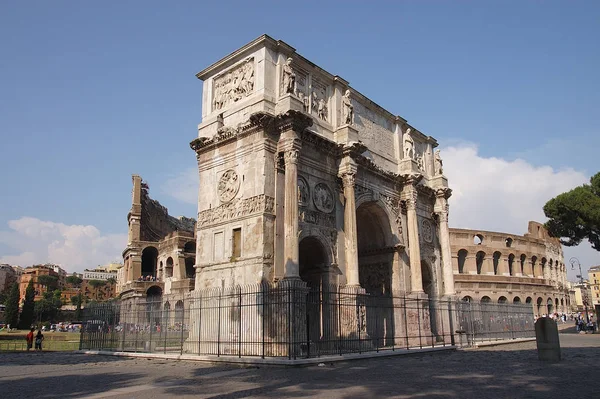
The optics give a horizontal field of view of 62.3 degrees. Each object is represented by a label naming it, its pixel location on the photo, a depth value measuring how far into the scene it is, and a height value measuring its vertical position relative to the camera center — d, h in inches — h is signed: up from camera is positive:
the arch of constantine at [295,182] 657.6 +184.5
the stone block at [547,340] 525.3 -40.1
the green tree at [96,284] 4644.2 +247.0
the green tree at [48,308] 2729.1 +19.3
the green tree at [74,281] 5036.9 +299.2
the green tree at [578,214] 1181.1 +210.6
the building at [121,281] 2270.4 +140.5
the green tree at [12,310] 1919.4 +8.2
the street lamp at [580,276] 1553.2 +76.5
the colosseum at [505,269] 1768.0 +124.2
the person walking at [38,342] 893.1 -53.8
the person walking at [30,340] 891.4 -49.9
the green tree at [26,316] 1873.8 -15.7
